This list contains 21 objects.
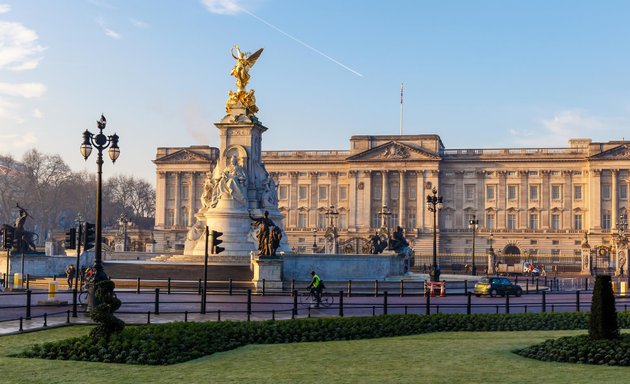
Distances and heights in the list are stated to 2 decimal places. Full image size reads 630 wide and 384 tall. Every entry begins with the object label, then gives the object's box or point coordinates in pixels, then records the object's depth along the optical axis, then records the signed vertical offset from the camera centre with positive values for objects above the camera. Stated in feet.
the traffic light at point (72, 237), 99.81 -0.04
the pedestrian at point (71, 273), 146.18 -6.33
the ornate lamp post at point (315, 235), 401.74 +2.00
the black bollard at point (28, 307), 73.61 -6.31
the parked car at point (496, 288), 146.92 -8.11
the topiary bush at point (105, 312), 56.98 -5.06
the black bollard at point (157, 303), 81.09 -6.35
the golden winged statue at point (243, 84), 172.55 +31.48
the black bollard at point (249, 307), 79.22 -6.53
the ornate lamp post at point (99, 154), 84.28 +8.84
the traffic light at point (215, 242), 96.99 -0.45
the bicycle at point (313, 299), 105.06 -8.12
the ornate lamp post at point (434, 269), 160.10 -5.37
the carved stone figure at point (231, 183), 167.53 +10.91
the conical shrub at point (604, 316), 58.54 -5.10
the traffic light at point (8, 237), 134.31 -0.25
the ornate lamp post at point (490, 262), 280.31 -7.17
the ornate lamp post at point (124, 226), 310.37 +4.21
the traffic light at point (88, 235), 90.74 +0.19
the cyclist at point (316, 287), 101.40 -5.87
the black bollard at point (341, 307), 81.70 -6.55
